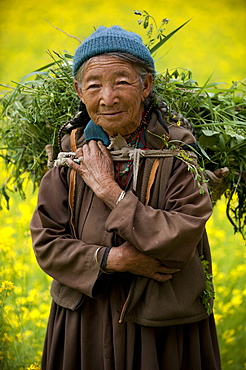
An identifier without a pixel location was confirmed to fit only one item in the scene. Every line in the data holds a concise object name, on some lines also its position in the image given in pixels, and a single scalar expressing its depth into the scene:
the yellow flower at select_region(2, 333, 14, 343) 6.56
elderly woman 4.05
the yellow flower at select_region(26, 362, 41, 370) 5.22
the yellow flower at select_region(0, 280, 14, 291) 5.79
